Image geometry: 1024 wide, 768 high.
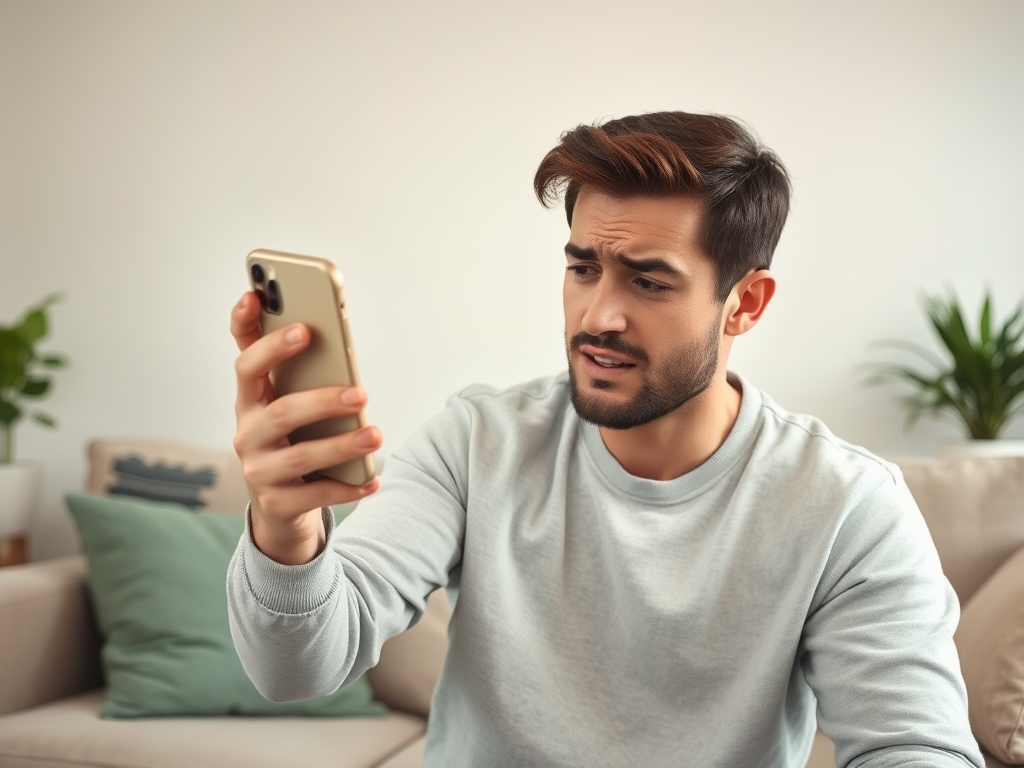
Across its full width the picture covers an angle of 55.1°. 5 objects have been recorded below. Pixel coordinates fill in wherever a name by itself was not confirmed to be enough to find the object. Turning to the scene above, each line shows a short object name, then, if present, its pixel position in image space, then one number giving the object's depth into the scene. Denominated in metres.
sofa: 1.54
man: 1.16
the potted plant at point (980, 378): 2.25
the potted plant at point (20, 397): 2.71
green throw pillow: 1.90
